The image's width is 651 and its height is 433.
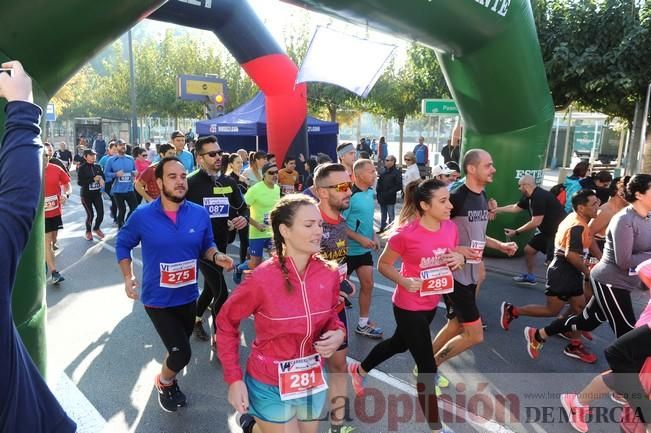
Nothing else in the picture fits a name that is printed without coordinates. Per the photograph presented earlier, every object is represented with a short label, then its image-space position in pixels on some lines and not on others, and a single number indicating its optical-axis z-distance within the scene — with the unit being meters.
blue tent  15.28
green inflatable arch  3.01
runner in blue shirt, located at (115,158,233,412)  3.57
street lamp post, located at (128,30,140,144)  22.66
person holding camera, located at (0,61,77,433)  1.44
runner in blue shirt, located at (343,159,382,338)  4.70
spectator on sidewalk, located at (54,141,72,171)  20.75
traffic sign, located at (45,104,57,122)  21.01
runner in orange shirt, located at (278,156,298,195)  9.35
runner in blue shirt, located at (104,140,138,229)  9.93
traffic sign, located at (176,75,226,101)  19.16
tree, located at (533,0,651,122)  10.14
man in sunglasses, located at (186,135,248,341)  4.77
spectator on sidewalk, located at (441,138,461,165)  12.27
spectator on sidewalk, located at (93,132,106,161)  23.00
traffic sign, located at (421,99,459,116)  11.42
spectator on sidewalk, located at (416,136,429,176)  17.99
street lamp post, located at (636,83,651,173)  9.36
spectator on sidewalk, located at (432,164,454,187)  5.41
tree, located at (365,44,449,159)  18.02
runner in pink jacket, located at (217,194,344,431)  2.36
